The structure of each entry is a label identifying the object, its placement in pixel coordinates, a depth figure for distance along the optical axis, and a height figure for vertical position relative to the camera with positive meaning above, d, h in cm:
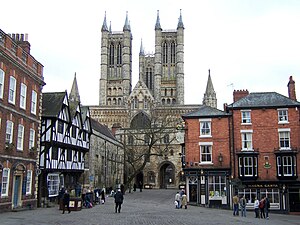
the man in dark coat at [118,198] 2214 -150
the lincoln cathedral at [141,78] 8500 +2591
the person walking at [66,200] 2265 -169
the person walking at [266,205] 2498 -207
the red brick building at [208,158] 3291 +144
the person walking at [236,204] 2461 -196
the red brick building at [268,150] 3225 +217
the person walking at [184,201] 2848 -213
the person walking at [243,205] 2457 -203
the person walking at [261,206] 2512 -216
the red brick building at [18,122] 2160 +317
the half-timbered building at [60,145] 2875 +230
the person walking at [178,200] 2833 -204
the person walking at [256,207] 2491 -217
